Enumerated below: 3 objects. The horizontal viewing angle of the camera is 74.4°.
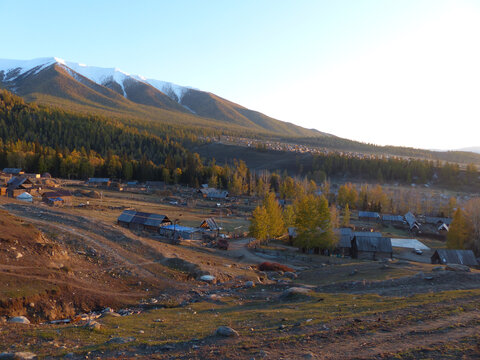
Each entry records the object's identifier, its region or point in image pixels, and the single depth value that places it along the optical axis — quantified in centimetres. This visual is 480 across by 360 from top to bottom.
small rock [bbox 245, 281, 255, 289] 2711
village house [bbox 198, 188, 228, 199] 11319
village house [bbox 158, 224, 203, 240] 4962
